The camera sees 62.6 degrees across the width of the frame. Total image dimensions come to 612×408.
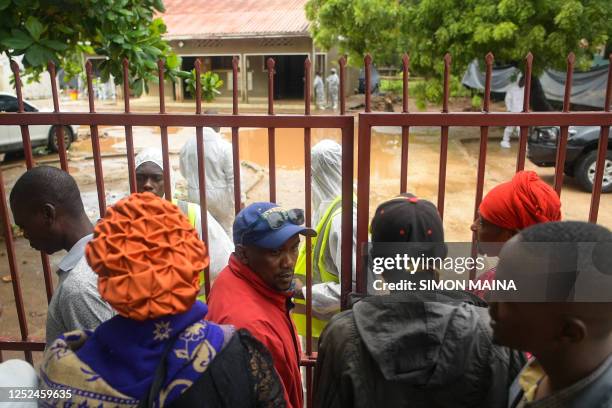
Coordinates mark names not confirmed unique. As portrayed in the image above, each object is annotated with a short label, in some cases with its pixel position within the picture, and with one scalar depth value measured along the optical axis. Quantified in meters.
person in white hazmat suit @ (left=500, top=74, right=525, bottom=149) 12.95
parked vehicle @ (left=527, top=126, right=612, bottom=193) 8.01
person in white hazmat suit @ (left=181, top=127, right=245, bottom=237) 4.12
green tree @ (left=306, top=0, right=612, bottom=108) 9.95
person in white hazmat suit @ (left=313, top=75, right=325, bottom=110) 21.83
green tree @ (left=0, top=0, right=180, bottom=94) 3.50
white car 10.49
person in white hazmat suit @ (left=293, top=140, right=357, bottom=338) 2.55
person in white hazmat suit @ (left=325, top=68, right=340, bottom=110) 21.91
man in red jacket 1.79
